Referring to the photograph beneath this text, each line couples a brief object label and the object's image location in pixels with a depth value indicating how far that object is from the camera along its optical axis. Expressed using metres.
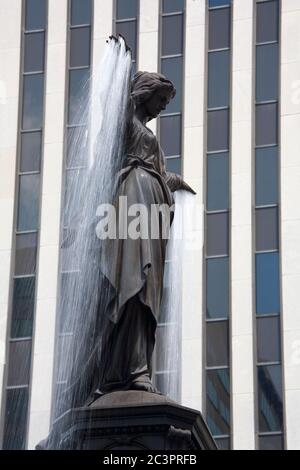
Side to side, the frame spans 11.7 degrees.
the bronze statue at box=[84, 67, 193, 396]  11.17
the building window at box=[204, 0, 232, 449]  40.28
